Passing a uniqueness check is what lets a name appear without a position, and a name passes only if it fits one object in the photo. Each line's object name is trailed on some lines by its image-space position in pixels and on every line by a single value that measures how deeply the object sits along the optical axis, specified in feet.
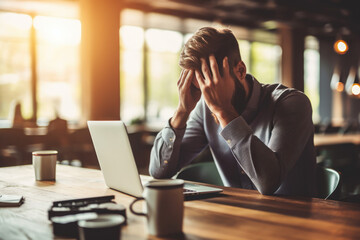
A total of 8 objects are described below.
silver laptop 4.35
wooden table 3.28
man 4.84
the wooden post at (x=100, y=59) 21.75
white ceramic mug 3.21
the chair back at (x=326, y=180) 5.47
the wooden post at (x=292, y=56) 35.83
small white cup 6.04
